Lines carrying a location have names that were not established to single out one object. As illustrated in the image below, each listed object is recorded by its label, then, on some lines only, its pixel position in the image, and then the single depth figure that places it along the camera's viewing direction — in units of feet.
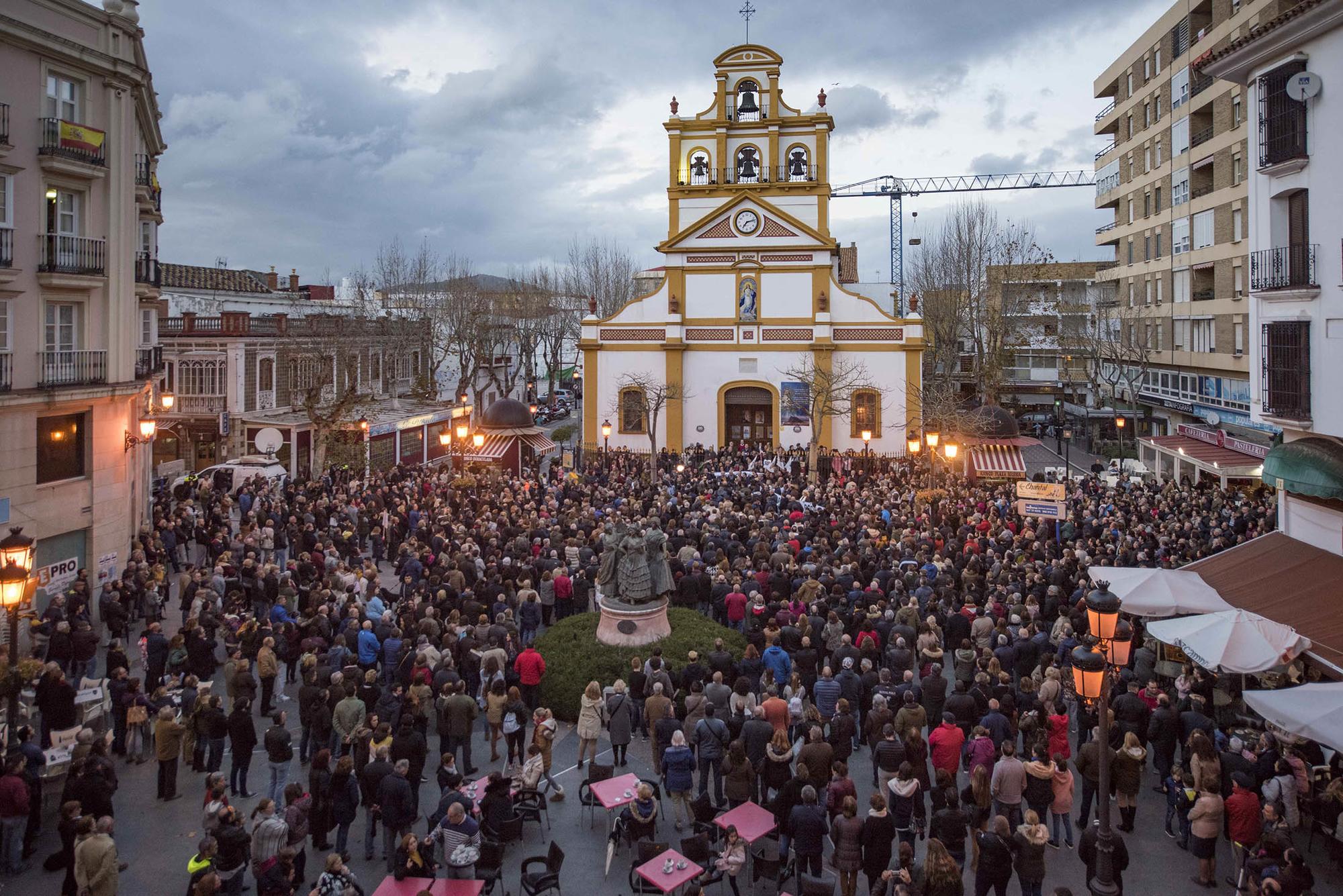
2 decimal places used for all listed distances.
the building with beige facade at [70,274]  48.67
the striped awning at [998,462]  90.38
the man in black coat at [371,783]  29.04
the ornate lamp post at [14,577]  29.35
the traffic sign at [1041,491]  59.72
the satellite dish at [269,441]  92.99
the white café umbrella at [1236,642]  31.55
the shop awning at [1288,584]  34.60
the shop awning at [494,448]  101.30
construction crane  312.09
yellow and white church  116.67
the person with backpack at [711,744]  32.01
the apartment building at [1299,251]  41.14
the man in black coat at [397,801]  28.14
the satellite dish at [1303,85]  41.78
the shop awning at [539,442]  102.47
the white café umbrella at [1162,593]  37.55
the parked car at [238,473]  84.58
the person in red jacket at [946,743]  30.91
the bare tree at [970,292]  127.75
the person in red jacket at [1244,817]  26.94
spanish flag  50.90
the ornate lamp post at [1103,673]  24.44
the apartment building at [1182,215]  96.12
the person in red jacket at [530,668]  38.32
